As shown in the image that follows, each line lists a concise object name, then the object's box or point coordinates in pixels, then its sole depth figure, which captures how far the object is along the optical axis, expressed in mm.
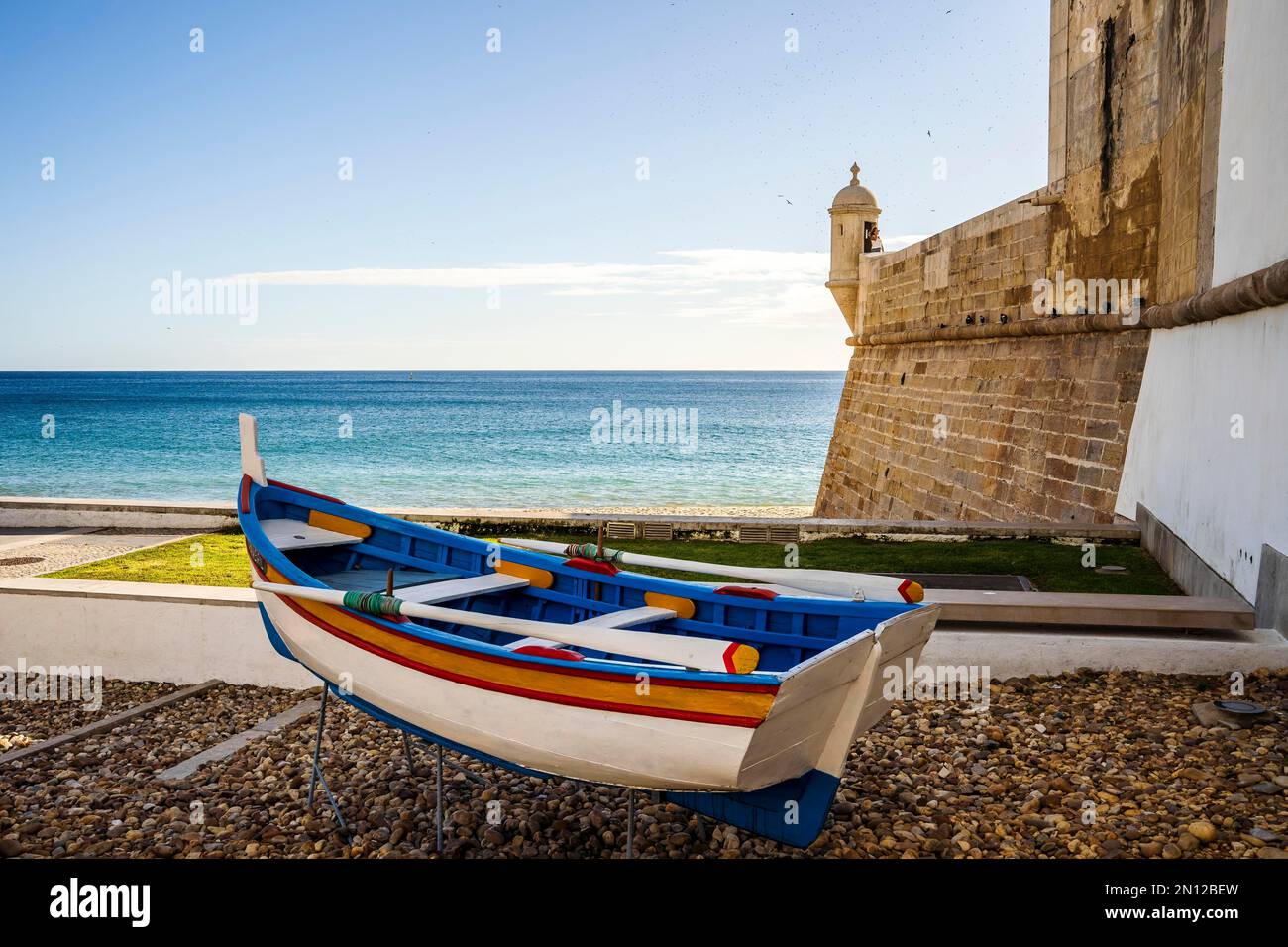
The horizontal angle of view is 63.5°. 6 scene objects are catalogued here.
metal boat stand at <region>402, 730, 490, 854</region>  4391
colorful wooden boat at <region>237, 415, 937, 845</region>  3580
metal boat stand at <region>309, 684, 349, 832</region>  4715
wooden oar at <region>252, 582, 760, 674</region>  3609
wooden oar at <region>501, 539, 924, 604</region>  4348
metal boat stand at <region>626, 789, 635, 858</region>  4030
